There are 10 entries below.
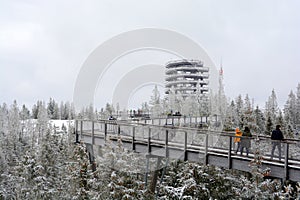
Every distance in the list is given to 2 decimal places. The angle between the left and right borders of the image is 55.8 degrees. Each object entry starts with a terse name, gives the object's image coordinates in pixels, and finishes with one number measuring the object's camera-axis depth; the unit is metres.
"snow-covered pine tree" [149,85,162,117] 77.38
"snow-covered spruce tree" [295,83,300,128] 55.16
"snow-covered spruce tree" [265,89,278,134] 43.61
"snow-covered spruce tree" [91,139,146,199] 16.30
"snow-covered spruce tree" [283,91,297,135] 54.42
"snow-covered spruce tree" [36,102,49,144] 52.64
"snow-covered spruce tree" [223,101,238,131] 31.72
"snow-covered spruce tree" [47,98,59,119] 97.94
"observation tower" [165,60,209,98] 101.96
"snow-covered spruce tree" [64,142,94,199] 20.67
